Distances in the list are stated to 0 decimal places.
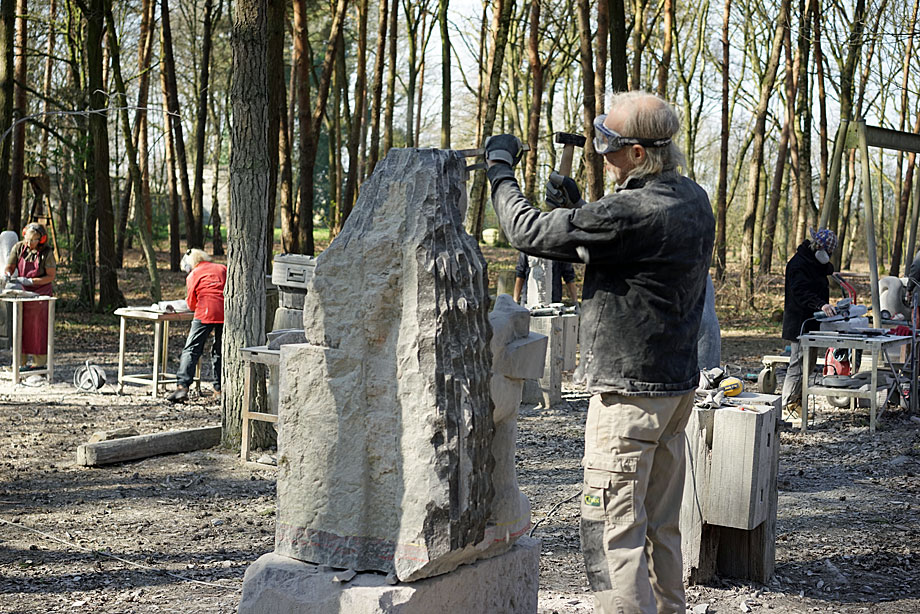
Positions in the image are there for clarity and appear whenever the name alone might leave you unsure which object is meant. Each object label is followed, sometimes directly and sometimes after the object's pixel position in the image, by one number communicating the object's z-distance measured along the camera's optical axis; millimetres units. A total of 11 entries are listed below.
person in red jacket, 8703
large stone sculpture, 2959
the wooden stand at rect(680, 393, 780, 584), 4293
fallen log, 6363
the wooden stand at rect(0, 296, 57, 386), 9375
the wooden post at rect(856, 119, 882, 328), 9625
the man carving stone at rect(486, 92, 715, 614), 2887
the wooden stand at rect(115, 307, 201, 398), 8781
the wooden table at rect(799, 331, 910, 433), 7691
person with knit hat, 8398
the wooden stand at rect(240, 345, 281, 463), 6246
